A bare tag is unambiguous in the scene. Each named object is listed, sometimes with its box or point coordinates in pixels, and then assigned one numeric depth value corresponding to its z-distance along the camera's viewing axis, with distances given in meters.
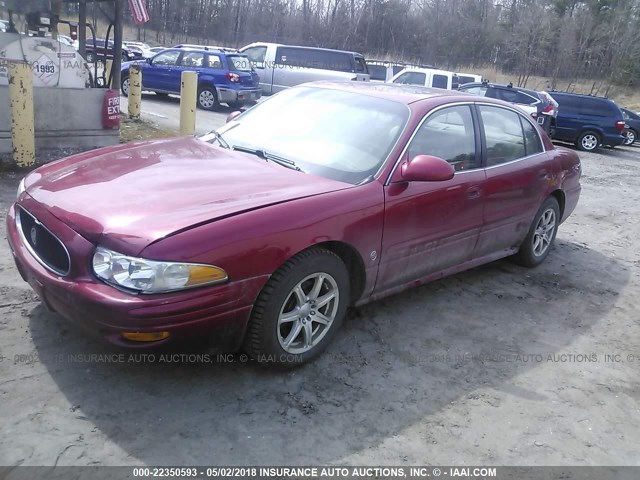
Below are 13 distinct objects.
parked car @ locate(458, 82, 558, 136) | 15.86
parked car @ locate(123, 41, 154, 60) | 25.12
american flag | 9.54
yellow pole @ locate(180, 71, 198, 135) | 9.85
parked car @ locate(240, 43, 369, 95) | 17.78
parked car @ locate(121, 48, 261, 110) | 15.61
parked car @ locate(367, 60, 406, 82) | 23.02
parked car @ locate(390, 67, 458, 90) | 17.23
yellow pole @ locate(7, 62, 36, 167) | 6.45
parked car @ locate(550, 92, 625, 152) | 17.03
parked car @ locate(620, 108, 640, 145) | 20.47
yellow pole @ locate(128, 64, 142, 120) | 10.75
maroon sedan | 2.70
